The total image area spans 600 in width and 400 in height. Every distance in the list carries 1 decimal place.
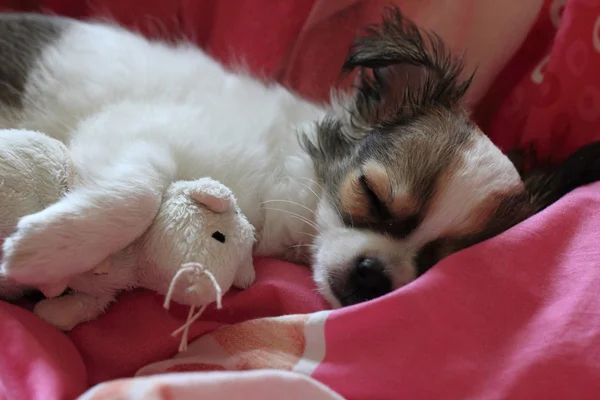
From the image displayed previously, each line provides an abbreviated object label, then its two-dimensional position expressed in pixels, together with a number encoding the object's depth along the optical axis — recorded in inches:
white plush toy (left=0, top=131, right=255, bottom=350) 23.2
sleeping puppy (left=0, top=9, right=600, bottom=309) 25.4
